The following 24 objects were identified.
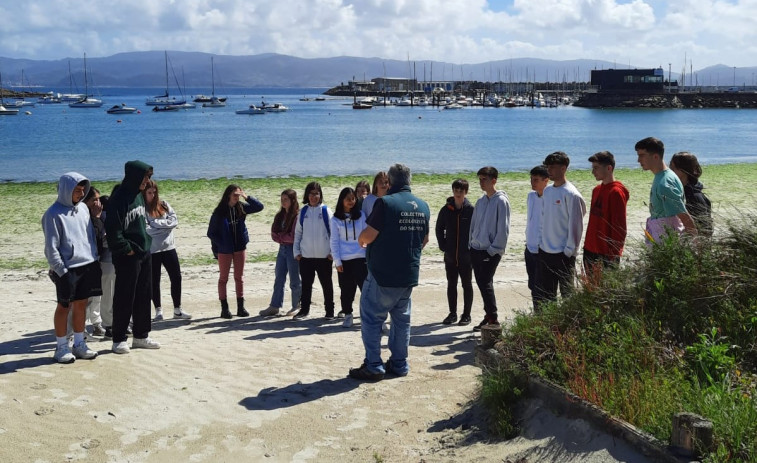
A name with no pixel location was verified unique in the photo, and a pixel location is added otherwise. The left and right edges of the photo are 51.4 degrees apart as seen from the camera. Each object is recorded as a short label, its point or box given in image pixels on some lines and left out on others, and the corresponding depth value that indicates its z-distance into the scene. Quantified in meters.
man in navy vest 7.08
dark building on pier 140.62
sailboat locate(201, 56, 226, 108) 155.07
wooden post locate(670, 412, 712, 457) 4.63
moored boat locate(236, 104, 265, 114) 125.12
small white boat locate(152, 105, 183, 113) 133.62
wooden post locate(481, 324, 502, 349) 7.09
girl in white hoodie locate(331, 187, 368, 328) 9.64
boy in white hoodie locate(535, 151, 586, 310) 8.09
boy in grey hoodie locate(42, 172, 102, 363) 7.60
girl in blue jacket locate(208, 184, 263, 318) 10.15
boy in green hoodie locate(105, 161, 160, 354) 7.89
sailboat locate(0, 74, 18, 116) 116.44
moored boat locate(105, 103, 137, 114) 122.94
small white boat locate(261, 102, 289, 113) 135.01
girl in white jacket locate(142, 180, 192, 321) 9.62
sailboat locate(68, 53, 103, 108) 150.00
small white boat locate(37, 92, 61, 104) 171.52
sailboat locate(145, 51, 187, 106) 142.52
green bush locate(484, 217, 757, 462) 5.29
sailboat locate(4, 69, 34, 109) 135.86
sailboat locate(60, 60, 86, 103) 181.09
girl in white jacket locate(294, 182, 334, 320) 9.93
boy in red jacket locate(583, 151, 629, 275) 7.90
